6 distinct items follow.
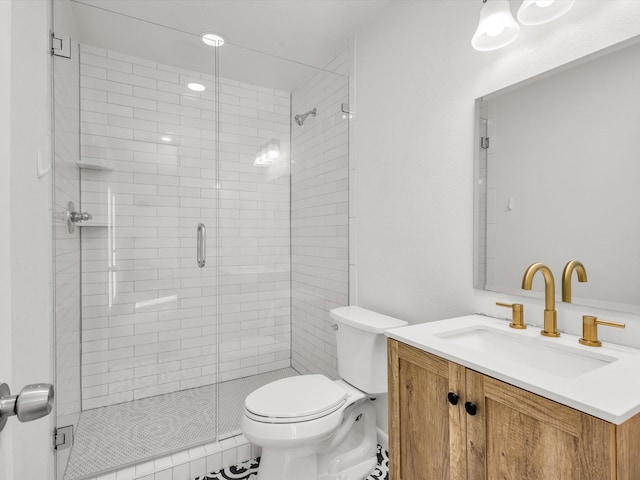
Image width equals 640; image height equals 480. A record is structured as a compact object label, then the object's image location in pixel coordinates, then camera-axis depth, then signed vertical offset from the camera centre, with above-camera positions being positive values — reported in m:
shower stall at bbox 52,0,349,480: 2.04 +0.09
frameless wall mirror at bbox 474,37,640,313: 1.03 +0.20
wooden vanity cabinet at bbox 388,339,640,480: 0.69 -0.48
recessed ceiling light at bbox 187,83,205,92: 2.38 +1.05
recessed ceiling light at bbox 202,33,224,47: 2.16 +1.26
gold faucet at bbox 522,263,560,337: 1.10 -0.19
